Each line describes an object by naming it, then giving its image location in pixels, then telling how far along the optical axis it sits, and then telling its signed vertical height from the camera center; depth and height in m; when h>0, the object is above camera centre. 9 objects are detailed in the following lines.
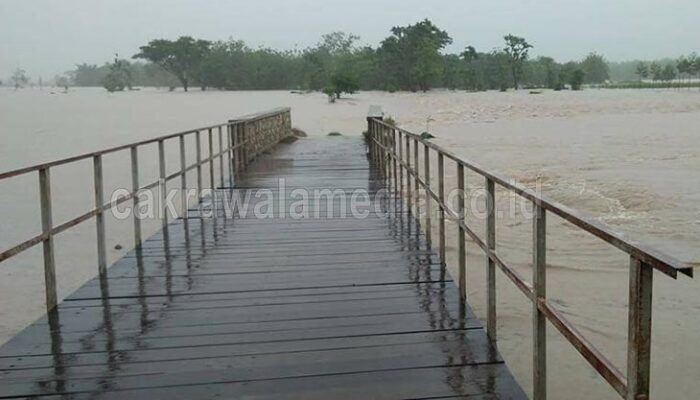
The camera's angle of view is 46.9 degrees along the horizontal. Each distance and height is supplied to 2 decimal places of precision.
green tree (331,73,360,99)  51.97 +1.41
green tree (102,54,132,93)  92.31 +3.84
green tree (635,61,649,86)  110.72 +4.10
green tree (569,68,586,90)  77.69 +2.17
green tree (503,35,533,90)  81.06 +4.83
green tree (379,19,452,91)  64.52 +3.98
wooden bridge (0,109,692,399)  3.24 -1.11
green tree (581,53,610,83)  117.31 +4.86
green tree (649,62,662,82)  103.06 +3.85
